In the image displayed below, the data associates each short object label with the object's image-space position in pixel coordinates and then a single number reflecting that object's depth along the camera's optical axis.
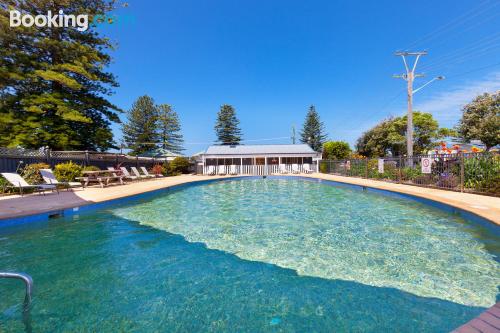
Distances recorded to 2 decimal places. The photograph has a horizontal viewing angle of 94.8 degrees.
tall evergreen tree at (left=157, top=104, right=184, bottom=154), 39.34
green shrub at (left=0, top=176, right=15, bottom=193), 8.22
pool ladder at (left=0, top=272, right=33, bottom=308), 1.72
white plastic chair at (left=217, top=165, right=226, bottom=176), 23.62
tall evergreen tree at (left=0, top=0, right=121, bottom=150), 13.34
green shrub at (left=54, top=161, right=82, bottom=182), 10.60
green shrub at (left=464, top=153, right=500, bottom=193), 7.24
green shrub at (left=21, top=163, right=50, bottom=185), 9.35
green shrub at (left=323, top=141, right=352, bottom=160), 26.27
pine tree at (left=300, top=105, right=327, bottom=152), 45.12
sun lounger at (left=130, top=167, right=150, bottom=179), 14.61
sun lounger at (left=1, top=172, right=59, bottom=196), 7.56
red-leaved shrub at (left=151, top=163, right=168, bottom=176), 19.28
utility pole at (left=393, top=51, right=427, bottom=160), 15.16
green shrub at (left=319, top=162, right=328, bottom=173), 22.04
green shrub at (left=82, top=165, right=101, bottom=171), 12.02
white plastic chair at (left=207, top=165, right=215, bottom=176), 23.47
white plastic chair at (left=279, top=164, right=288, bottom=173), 23.67
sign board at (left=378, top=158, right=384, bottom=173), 13.36
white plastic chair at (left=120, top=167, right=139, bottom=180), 13.25
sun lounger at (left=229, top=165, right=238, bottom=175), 23.36
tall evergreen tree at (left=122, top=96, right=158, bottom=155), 37.22
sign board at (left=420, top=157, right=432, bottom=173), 9.48
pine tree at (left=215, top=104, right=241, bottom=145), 42.88
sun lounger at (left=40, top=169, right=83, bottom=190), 8.70
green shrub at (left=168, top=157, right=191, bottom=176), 21.88
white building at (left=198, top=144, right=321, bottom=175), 23.75
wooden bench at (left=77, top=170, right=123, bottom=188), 10.45
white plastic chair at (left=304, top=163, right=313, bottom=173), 23.22
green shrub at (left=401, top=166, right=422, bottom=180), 10.99
